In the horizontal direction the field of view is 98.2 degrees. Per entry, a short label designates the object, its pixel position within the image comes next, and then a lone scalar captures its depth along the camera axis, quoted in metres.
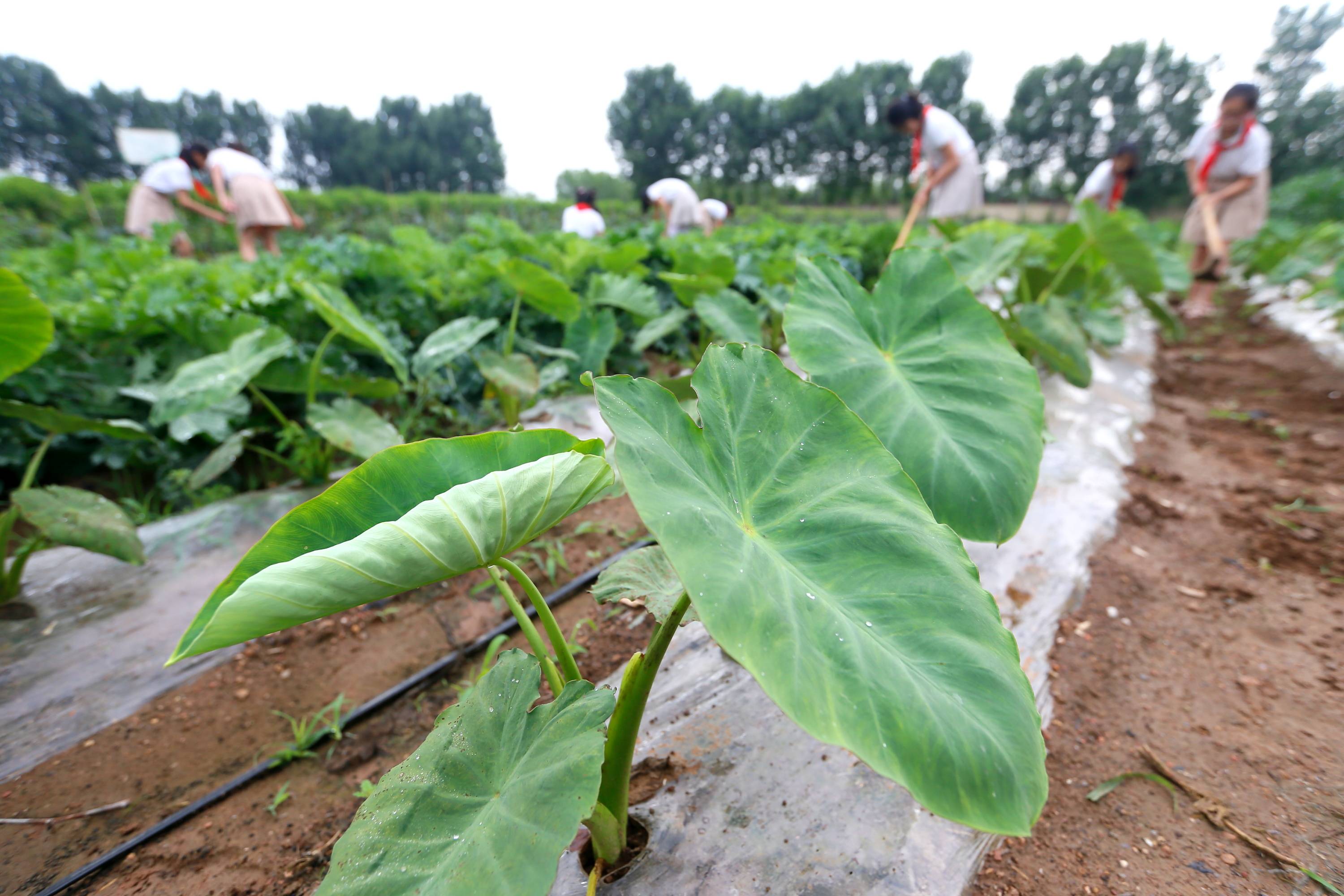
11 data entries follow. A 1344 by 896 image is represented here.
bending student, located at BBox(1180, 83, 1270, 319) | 4.36
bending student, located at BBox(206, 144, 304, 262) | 4.68
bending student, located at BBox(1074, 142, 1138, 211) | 5.75
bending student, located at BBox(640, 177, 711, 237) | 6.06
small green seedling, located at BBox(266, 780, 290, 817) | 1.04
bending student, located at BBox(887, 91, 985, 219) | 4.23
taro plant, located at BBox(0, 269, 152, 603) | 1.21
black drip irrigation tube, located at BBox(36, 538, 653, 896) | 0.94
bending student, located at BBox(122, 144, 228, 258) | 5.04
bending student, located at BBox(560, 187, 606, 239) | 5.45
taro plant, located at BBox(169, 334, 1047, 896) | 0.56
